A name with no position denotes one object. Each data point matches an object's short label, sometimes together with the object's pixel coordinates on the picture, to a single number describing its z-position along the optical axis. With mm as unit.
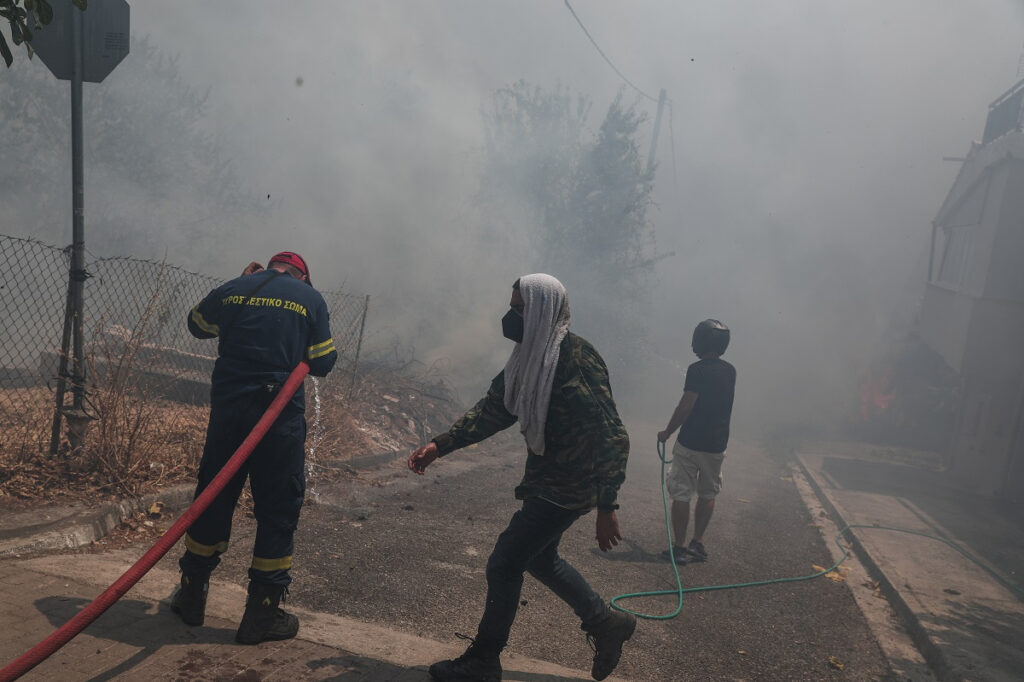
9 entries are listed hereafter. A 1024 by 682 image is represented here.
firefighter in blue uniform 3359
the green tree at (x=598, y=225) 20797
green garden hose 4746
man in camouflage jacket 3199
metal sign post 5004
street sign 5059
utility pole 22356
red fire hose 2447
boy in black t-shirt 6191
